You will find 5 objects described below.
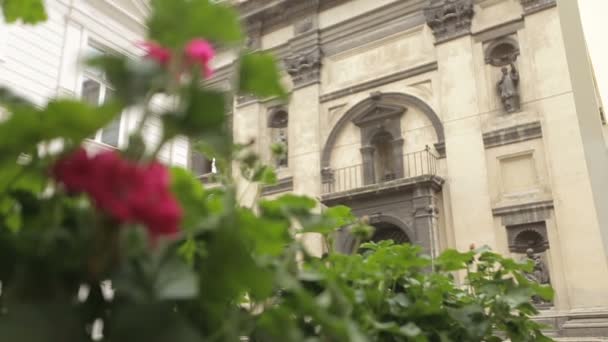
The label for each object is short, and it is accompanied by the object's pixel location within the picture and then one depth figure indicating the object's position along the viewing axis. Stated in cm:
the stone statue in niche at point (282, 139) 1157
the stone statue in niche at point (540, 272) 811
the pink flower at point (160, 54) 57
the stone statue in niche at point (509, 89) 917
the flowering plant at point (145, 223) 52
